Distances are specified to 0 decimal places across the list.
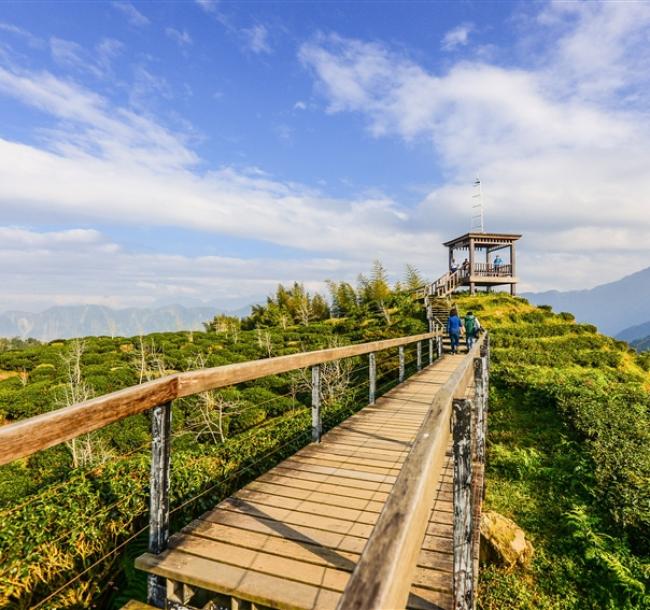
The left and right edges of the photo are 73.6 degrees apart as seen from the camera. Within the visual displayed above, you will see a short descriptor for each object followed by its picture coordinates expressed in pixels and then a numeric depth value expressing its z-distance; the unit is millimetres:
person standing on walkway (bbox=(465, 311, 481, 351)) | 14883
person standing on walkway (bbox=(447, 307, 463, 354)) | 15828
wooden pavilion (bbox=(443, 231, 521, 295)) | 33344
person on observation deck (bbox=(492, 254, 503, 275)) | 34312
